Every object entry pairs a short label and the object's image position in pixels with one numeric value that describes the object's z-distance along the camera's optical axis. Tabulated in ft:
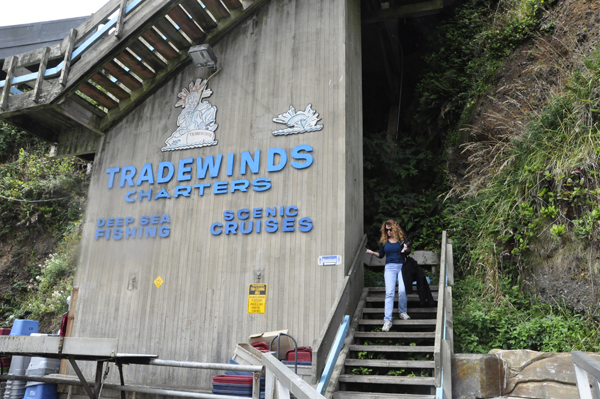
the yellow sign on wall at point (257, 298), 28.04
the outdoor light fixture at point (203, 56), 31.91
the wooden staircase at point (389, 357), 21.22
